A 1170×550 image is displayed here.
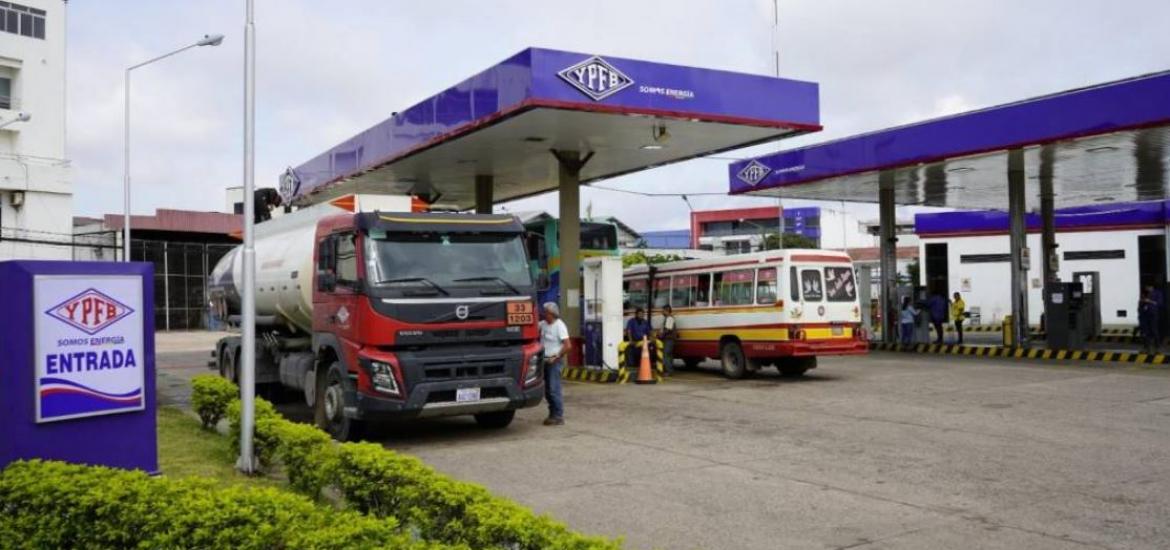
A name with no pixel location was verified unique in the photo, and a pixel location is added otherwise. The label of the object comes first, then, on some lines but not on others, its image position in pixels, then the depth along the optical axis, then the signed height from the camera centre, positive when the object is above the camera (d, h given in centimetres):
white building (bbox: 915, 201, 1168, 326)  3572 +140
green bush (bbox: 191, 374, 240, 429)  1141 -121
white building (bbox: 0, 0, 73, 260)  4169 +789
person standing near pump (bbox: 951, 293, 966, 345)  2757 -63
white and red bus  1753 -36
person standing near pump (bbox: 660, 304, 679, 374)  1977 -93
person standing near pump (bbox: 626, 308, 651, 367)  1897 -84
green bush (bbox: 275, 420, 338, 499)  727 -130
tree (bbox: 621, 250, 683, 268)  4483 +171
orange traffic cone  1773 -145
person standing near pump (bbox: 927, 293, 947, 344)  2655 -64
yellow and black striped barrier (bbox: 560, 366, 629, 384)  1816 -162
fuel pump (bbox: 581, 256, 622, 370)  1845 -32
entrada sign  720 -37
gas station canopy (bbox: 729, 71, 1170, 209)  1747 +301
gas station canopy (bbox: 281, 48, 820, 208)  1502 +307
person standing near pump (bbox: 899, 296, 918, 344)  2612 -84
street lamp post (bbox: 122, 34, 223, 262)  2383 +366
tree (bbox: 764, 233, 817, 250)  7291 +414
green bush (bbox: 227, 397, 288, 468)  863 -128
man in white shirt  1217 -77
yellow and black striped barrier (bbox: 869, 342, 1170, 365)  2055 -158
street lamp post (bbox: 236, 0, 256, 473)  867 +21
